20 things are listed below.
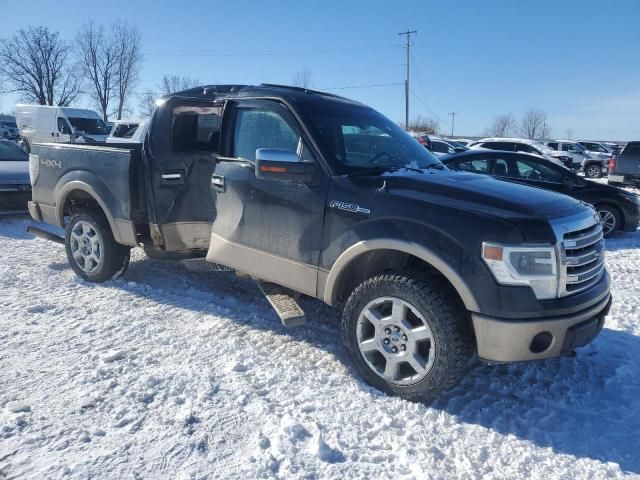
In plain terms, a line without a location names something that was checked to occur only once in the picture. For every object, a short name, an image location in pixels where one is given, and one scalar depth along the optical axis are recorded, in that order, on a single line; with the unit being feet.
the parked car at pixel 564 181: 29.17
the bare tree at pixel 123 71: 188.85
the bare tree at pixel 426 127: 246.66
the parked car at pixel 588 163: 82.33
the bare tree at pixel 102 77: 188.14
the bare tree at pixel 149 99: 189.67
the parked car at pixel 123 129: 63.57
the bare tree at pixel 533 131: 296.10
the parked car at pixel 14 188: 27.09
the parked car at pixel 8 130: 119.57
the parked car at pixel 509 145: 54.08
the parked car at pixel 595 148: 96.09
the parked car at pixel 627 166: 49.96
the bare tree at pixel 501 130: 309.22
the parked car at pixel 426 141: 71.82
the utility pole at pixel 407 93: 163.53
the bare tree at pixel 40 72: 179.52
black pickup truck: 9.23
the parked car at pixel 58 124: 75.82
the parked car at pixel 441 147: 79.46
